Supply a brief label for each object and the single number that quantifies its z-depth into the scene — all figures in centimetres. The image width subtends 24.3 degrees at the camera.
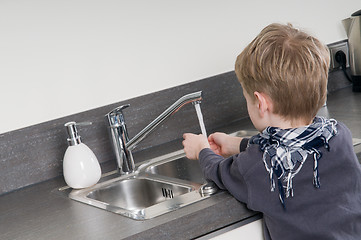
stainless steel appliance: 253
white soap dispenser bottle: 201
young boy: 170
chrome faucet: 212
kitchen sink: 178
